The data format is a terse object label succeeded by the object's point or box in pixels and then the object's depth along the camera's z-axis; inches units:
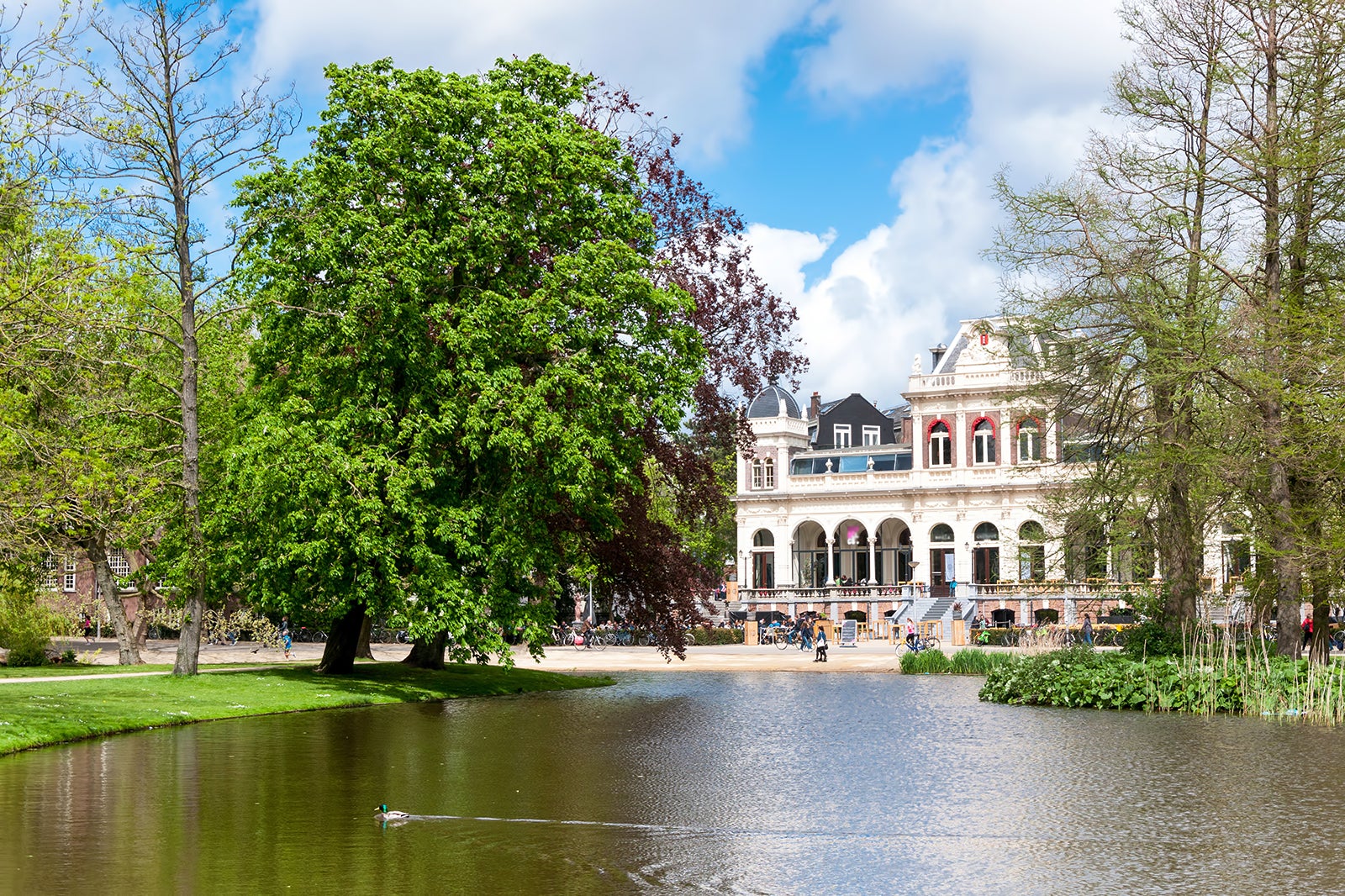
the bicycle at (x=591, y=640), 2317.9
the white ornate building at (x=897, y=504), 2866.6
